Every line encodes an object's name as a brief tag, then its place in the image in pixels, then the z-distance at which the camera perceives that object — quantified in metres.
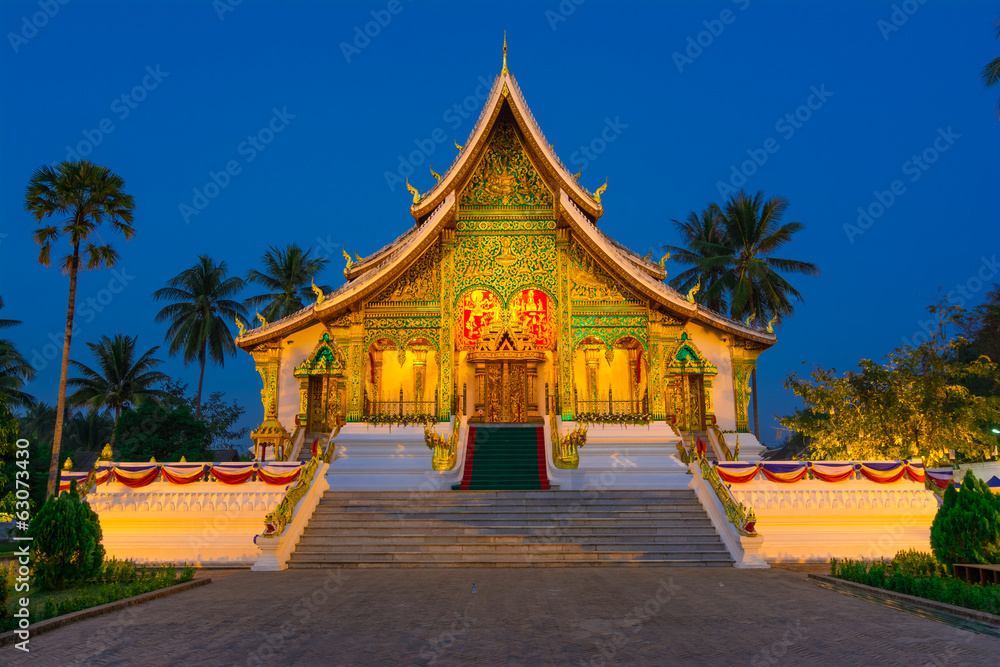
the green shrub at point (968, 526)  8.45
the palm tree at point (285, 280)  37.31
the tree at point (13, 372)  29.11
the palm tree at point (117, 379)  35.00
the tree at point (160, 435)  25.38
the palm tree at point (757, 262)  28.89
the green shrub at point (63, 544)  8.77
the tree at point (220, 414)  35.22
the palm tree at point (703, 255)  29.86
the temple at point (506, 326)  18.61
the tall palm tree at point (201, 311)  35.09
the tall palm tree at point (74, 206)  18.04
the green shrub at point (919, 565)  9.25
